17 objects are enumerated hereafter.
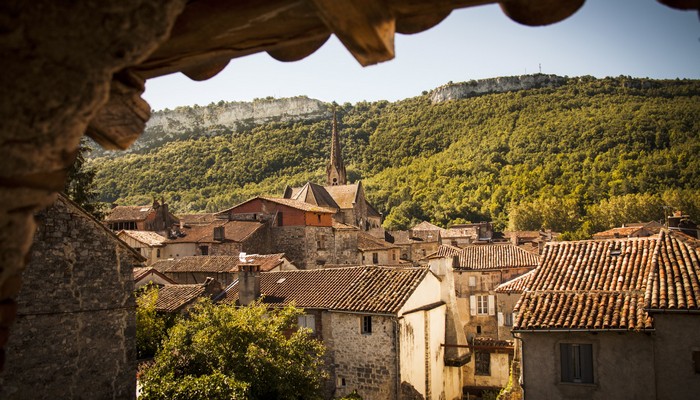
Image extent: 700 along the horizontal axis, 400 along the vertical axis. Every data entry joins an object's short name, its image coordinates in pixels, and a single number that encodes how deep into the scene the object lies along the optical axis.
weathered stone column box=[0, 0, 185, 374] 1.99
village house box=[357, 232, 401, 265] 46.57
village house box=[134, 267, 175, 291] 27.66
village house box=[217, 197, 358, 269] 42.28
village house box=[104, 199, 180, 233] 54.22
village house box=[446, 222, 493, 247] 72.61
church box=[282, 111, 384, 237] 61.62
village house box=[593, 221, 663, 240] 58.81
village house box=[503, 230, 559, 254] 51.18
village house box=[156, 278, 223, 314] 24.09
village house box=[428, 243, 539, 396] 35.19
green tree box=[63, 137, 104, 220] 26.05
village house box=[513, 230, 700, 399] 13.66
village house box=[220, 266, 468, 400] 21.00
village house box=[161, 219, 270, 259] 40.91
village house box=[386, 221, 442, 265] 62.09
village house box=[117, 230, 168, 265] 42.28
